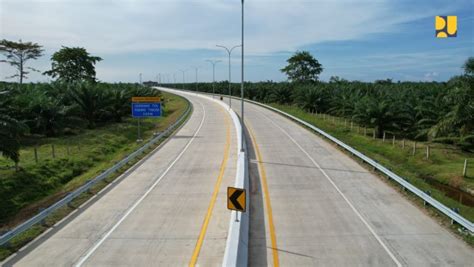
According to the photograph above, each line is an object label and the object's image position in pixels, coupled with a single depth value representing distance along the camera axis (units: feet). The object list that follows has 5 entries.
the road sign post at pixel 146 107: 113.60
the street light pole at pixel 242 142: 75.90
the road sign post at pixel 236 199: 36.73
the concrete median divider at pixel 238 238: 31.04
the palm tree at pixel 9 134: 58.18
